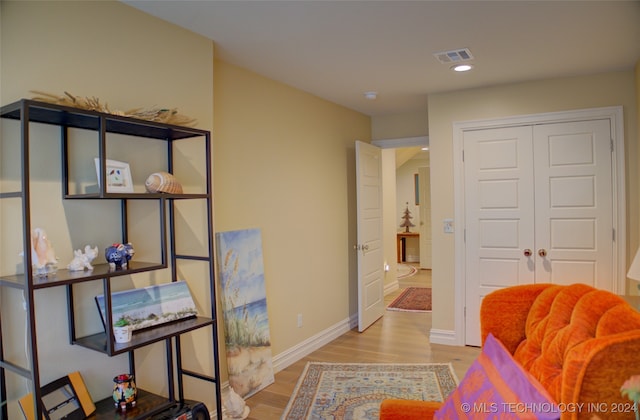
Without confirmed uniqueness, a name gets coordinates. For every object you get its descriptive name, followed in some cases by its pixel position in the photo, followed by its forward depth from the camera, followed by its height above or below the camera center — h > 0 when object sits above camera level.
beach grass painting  3.10 -0.74
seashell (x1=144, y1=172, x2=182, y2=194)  2.04 +0.15
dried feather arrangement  1.76 +0.49
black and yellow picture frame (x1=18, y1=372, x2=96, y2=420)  1.79 -0.78
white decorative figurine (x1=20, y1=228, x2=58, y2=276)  1.69 -0.15
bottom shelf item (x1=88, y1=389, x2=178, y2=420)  1.90 -0.88
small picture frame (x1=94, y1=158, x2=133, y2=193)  1.90 +0.17
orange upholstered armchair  0.89 -0.35
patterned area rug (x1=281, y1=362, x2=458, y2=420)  2.88 -1.33
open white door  4.66 -0.28
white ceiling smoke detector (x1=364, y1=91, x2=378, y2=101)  4.13 +1.11
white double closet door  3.66 -0.01
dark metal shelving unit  1.53 -0.24
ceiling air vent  3.02 +1.10
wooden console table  9.92 -0.86
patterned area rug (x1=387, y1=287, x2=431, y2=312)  5.67 -1.30
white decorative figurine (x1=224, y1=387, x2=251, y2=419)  2.82 -1.28
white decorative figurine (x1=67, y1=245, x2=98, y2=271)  1.83 -0.19
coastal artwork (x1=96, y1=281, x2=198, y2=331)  1.98 -0.44
